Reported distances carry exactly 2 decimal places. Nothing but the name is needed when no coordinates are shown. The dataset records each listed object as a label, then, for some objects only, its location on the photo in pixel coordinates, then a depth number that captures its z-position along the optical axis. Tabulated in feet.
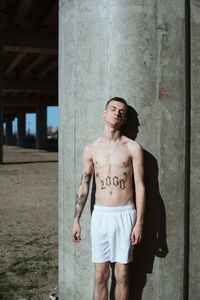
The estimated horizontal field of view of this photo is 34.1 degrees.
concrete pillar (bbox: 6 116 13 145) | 146.26
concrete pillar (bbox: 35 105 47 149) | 97.01
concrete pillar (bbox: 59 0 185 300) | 9.75
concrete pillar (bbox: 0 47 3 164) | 50.19
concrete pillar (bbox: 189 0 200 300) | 10.34
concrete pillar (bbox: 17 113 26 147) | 124.47
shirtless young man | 8.82
